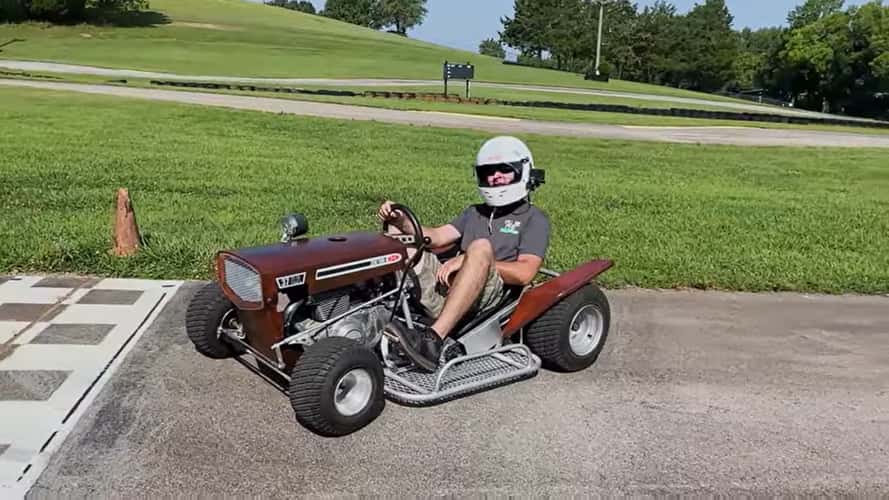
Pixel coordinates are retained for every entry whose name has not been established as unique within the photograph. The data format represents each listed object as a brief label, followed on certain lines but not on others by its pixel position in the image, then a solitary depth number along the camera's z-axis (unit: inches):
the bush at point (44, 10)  2427.4
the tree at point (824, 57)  3174.2
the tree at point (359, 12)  5103.3
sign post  1206.3
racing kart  143.0
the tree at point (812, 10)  3919.8
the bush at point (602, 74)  2308.1
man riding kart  162.1
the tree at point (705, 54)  3924.7
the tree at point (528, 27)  3976.4
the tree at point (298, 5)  5713.6
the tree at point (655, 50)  3875.5
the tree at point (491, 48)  5420.3
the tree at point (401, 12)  5103.3
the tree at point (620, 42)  3826.3
